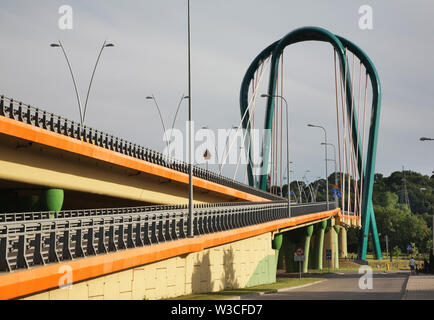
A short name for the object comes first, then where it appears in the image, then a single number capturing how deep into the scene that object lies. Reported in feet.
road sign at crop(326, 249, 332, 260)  271.57
